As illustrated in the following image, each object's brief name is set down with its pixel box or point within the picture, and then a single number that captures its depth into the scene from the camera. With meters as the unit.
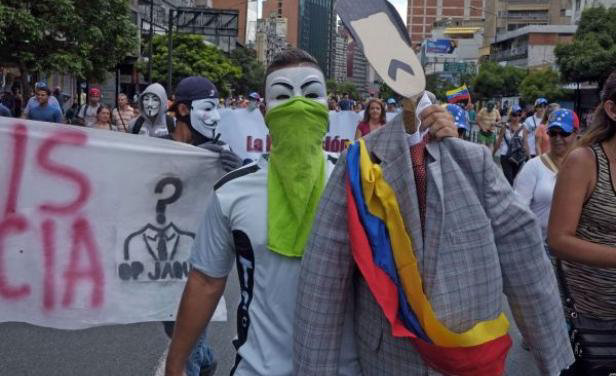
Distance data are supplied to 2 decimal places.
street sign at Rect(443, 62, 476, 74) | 87.97
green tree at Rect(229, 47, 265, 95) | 72.32
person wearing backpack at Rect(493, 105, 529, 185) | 11.26
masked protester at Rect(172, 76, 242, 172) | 4.30
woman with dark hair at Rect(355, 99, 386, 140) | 10.55
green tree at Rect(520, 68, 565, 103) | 57.72
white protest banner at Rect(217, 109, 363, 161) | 8.22
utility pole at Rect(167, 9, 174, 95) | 36.59
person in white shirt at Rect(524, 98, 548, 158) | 11.98
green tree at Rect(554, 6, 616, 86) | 46.60
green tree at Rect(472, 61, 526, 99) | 71.31
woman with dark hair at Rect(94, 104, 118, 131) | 10.20
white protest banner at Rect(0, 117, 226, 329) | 3.65
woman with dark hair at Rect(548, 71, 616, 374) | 2.84
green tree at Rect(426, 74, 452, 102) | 75.35
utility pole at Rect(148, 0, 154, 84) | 29.13
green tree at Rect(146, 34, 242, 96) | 49.81
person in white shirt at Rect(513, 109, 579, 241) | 4.86
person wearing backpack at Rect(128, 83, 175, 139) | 5.86
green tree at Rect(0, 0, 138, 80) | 18.77
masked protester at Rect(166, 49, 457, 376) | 2.27
